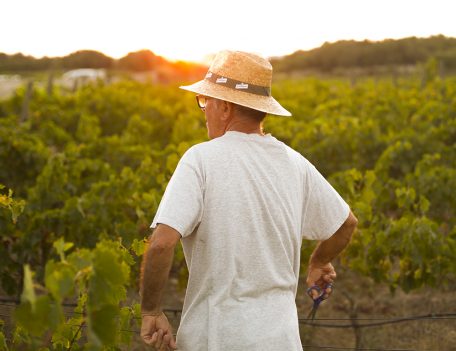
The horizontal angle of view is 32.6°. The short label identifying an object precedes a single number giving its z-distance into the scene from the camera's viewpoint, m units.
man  2.16
